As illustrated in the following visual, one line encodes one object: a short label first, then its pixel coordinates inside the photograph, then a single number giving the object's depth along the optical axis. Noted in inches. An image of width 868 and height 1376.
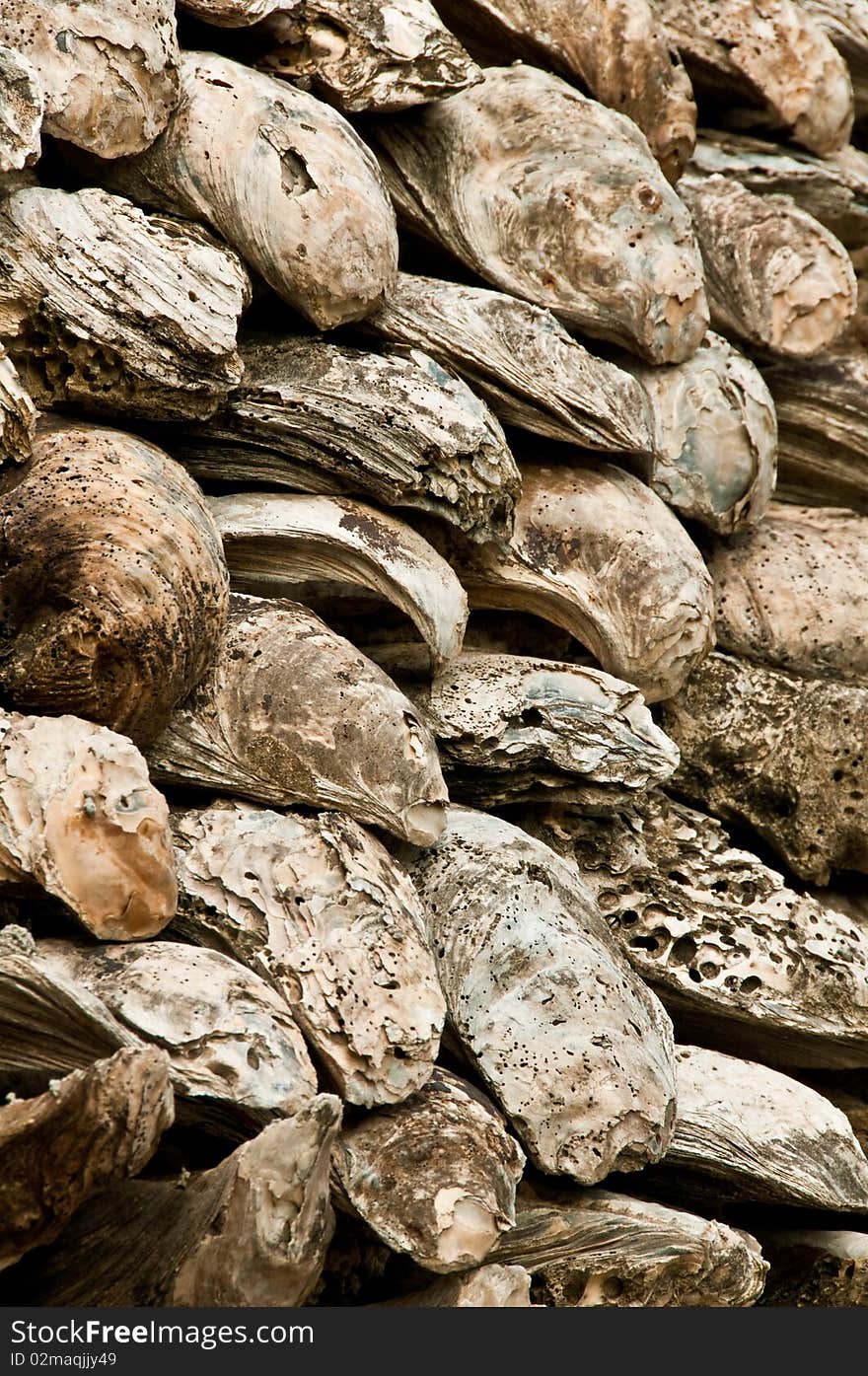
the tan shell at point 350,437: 158.8
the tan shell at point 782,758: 162.5
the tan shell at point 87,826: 153.5
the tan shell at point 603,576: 161.2
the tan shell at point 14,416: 155.4
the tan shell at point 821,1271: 159.5
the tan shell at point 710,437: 163.4
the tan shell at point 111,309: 156.3
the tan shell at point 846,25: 171.3
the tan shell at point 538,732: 159.6
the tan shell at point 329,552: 158.4
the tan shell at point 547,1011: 156.3
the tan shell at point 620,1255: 156.1
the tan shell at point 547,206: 162.3
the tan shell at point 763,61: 167.8
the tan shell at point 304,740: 156.5
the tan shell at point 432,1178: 153.9
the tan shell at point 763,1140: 158.5
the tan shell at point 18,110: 155.4
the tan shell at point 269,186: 158.6
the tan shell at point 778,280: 165.6
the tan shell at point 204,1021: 153.0
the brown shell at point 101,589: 155.1
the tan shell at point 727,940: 160.4
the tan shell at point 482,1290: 154.2
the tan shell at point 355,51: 160.8
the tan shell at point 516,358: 160.8
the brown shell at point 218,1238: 152.0
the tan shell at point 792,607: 165.0
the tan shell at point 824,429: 166.8
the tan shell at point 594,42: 164.3
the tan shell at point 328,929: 154.6
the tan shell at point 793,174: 168.2
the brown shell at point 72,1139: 151.0
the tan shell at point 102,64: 156.8
